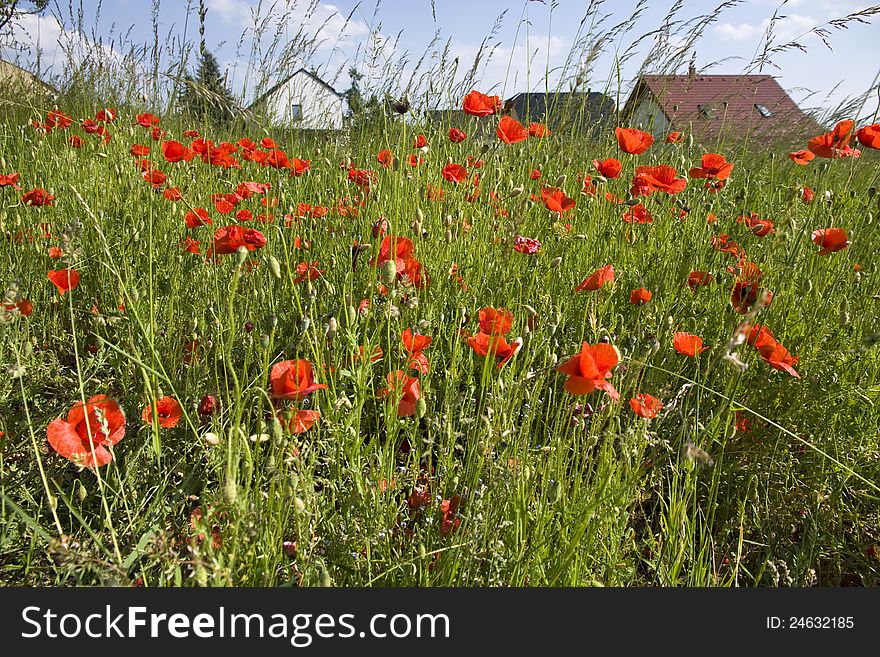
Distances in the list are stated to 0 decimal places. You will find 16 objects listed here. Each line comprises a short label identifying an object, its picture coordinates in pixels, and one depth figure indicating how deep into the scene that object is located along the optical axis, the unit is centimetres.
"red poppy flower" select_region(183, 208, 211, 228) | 164
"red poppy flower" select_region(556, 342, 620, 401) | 89
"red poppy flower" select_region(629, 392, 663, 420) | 103
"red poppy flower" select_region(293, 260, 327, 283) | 160
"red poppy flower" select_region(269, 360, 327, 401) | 94
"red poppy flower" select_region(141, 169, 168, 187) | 194
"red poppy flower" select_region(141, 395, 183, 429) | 115
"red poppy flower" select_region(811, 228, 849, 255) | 152
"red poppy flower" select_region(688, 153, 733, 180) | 194
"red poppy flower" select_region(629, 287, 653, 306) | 143
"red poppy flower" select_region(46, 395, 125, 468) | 96
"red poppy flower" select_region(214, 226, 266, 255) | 132
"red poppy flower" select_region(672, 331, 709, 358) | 125
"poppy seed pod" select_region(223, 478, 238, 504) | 74
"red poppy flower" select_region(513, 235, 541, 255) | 151
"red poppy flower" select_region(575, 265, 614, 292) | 128
